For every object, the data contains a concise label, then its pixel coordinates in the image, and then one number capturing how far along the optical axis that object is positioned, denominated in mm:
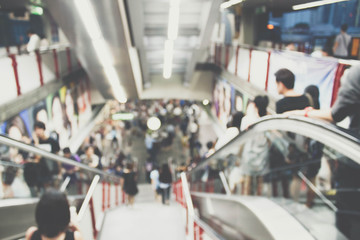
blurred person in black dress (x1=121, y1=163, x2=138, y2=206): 7480
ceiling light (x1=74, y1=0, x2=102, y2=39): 5438
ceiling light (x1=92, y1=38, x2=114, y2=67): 7203
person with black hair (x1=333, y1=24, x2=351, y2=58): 7091
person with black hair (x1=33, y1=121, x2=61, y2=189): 4686
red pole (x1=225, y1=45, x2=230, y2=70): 10391
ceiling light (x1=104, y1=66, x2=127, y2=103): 8923
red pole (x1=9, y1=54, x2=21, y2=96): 6285
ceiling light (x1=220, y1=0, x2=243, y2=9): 6135
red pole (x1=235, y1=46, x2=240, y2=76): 9188
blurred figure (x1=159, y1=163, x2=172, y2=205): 7935
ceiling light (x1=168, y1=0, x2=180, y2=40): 5764
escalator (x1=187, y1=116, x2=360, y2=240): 2200
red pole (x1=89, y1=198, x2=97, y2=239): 4766
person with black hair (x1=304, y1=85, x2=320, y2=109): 3814
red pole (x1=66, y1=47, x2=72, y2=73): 10125
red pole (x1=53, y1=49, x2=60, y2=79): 8872
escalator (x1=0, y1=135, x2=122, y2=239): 3277
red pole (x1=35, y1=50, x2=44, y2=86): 7607
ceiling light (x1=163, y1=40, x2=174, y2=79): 7945
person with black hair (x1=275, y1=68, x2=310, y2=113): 3230
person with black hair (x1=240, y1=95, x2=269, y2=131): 4086
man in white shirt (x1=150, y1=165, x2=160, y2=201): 8502
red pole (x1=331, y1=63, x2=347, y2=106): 4234
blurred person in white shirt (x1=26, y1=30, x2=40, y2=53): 7919
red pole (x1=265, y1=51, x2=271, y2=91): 6723
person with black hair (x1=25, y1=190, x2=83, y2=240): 1959
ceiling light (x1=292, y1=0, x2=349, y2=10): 5170
